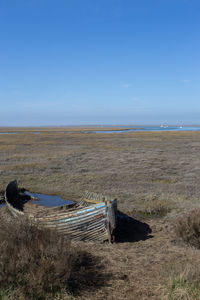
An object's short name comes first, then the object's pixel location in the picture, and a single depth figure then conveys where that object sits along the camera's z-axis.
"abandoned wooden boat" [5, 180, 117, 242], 9.02
